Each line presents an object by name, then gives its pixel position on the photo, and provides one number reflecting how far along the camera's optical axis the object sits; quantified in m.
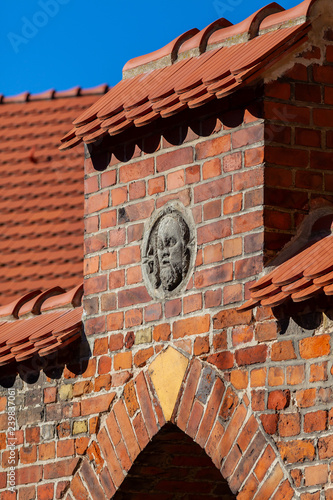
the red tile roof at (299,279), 8.20
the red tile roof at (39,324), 10.98
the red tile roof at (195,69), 9.38
